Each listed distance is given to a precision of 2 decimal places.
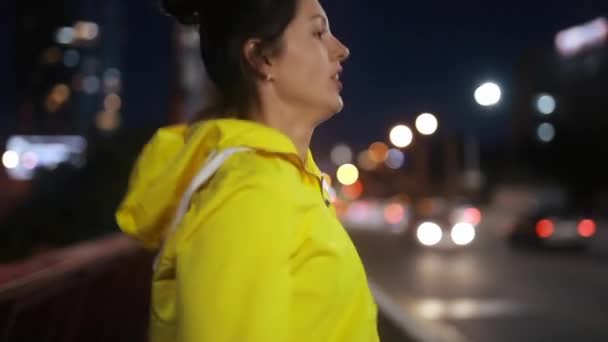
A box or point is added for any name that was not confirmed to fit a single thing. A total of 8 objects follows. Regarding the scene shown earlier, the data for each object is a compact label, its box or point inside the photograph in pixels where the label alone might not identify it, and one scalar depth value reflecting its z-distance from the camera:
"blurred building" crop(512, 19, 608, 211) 42.41
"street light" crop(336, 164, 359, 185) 23.64
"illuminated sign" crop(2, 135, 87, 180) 38.91
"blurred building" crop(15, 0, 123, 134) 29.42
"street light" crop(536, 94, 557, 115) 49.09
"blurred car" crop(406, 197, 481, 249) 21.00
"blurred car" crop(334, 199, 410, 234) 26.61
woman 1.14
